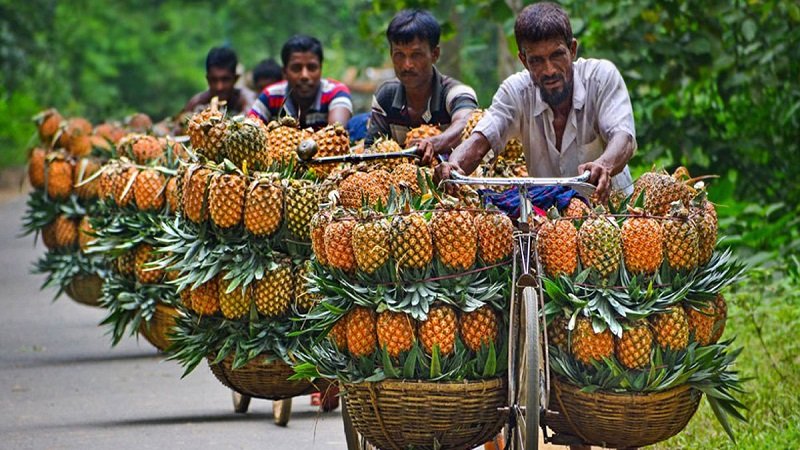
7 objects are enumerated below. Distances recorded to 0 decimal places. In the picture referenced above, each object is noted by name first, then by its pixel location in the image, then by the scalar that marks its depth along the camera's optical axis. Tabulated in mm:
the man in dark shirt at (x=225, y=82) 25000
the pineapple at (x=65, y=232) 23062
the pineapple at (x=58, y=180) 23312
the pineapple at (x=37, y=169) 23531
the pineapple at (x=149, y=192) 18547
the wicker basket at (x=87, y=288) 22641
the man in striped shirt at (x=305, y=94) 19109
